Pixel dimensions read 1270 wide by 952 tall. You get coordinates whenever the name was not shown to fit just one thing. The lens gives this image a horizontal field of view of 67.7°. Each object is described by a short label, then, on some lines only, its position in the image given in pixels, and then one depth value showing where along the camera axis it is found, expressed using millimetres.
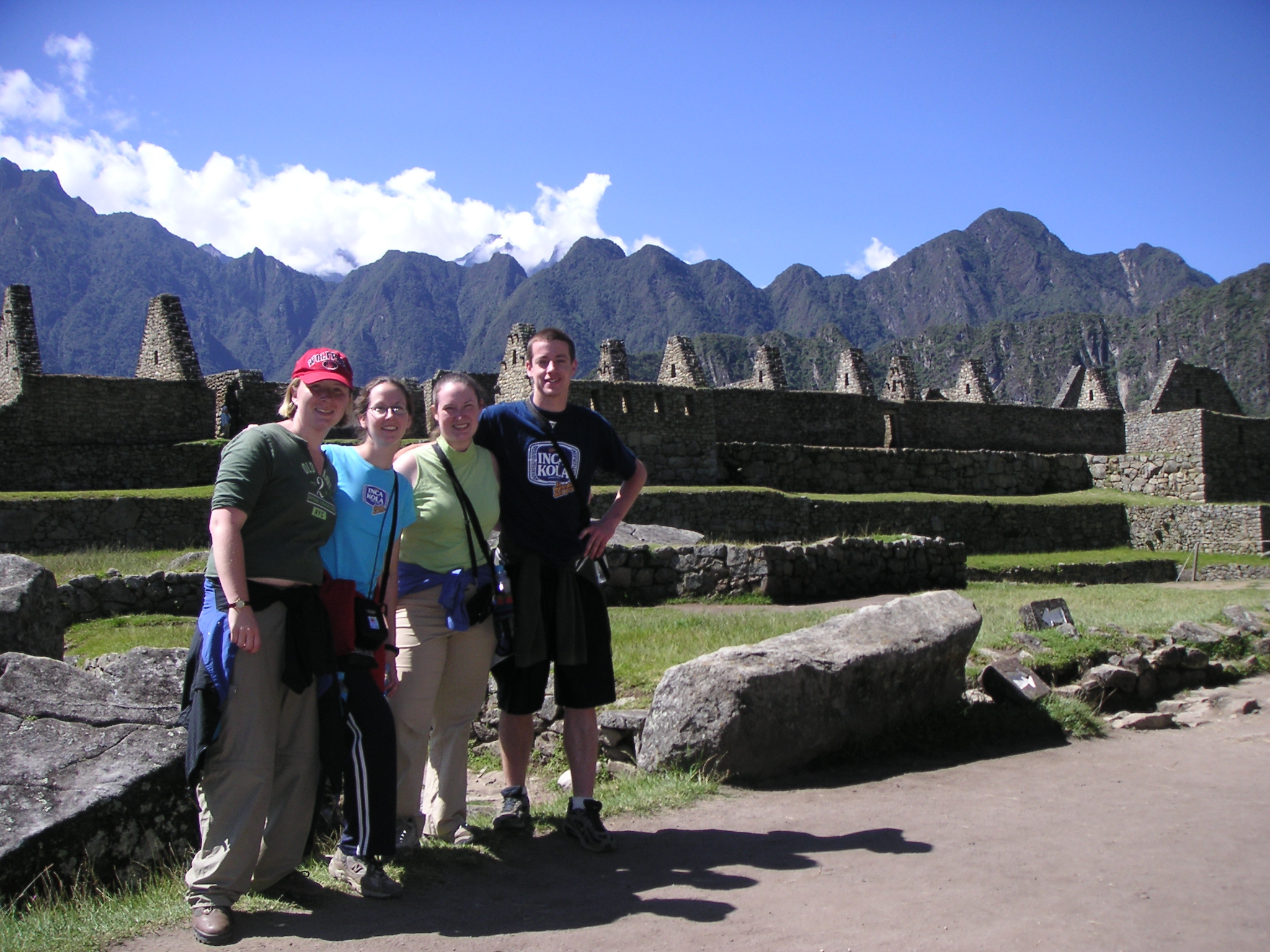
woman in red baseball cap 3160
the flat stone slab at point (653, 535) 13406
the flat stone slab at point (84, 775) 3529
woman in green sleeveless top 3934
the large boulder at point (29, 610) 5484
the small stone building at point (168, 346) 21766
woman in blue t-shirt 3445
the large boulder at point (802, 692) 5129
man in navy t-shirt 4180
